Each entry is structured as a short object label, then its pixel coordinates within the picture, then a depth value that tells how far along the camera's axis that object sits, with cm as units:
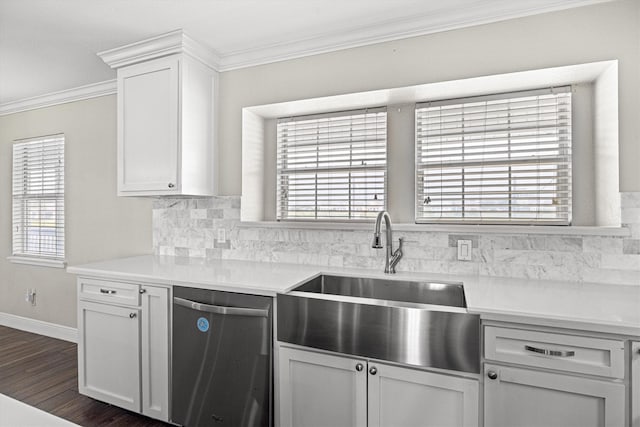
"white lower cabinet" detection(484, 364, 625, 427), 129
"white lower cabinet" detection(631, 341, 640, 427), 126
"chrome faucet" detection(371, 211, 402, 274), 203
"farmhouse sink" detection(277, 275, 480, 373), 147
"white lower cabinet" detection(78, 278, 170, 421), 209
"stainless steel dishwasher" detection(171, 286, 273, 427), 181
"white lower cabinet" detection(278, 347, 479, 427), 149
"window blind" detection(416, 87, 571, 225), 210
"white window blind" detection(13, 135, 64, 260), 372
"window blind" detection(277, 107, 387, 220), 253
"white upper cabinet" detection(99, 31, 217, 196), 247
